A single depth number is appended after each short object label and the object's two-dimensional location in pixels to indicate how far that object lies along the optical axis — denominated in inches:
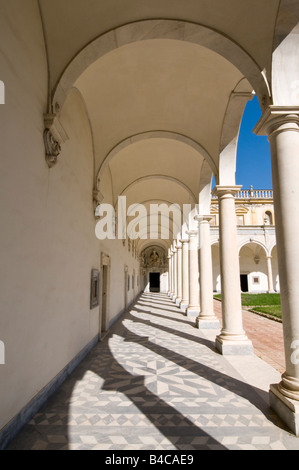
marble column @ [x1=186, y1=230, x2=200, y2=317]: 534.3
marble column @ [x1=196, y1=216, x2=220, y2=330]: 404.2
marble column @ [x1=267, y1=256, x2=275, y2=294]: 1283.2
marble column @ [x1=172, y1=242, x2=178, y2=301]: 953.7
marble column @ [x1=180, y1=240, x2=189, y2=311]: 649.0
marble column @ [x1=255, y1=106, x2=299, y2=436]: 142.3
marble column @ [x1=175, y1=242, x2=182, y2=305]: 745.1
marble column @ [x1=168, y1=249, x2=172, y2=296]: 1117.4
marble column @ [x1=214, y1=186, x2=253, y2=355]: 269.3
